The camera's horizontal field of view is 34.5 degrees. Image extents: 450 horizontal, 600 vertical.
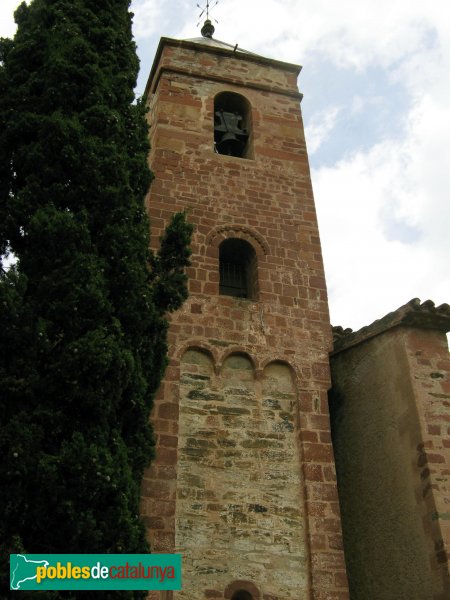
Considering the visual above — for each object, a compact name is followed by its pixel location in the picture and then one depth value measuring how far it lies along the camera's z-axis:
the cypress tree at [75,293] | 4.95
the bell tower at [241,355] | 7.53
